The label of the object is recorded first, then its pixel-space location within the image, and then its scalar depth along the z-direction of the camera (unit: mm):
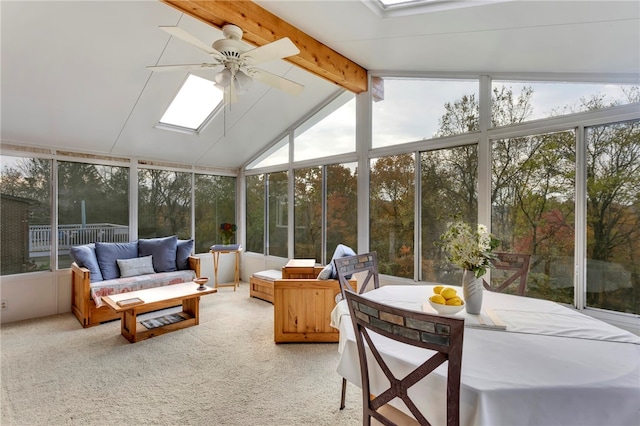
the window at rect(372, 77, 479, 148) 3391
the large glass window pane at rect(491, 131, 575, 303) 2727
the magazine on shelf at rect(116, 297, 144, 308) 3119
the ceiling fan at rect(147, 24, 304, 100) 2045
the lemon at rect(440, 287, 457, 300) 1728
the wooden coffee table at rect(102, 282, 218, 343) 3211
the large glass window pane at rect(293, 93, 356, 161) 4406
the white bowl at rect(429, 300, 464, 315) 1684
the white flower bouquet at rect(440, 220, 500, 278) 1732
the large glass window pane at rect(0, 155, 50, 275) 3795
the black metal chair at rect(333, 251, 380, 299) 2390
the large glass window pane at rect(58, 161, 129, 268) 4246
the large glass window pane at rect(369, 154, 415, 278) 3762
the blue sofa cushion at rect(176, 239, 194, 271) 4792
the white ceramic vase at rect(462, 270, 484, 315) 1731
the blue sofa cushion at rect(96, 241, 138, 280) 4129
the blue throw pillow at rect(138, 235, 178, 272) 4609
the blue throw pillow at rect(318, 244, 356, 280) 3232
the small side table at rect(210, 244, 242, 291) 5230
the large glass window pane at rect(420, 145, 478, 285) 3289
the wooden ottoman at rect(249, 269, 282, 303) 4617
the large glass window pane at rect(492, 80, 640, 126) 2512
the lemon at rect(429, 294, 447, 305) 1714
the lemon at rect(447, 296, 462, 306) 1696
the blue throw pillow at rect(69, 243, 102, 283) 3885
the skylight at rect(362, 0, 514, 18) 2266
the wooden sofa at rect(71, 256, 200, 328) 3617
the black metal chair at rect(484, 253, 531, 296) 2381
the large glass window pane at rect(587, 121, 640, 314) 2416
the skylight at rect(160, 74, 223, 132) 3836
